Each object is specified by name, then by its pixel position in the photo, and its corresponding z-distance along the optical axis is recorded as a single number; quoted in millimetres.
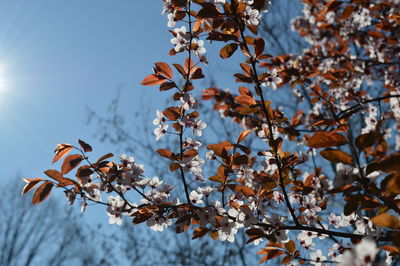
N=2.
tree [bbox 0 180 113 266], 7162
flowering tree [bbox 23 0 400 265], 1066
